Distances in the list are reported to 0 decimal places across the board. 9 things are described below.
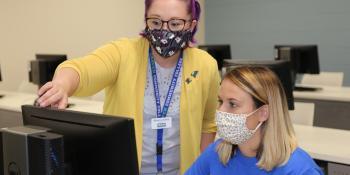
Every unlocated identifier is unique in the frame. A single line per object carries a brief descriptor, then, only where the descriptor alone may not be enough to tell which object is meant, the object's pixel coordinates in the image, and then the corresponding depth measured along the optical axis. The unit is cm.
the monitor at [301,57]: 444
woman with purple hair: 158
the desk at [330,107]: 412
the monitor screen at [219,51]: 535
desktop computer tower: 93
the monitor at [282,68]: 262
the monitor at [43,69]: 408
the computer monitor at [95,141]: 97
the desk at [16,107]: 372
